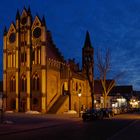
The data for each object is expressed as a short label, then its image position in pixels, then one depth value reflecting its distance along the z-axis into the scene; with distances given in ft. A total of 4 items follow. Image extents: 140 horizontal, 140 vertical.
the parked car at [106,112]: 85.80
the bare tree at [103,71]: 118.32
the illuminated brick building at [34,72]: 108.32
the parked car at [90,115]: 74.87
